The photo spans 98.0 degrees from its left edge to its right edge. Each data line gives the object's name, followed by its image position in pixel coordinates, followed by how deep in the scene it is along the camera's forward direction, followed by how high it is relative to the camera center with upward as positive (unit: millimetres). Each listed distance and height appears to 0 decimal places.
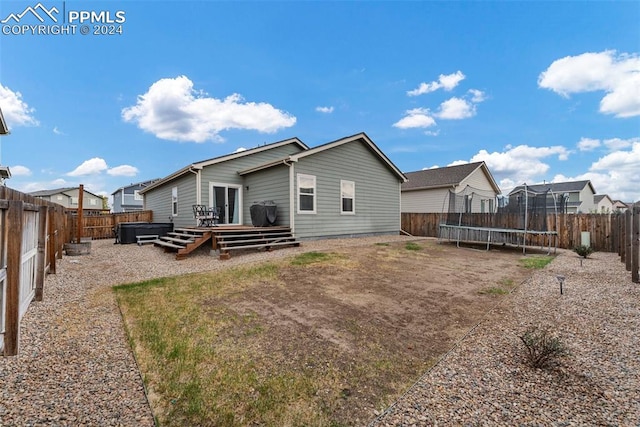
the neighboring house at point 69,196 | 41344 +2986
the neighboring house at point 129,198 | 38094 +2376
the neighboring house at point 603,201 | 40556 +1998
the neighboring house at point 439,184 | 18688 +2147
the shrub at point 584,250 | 8648 -1143
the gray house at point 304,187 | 10805 +1199
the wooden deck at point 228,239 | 8461 -815
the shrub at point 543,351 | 2594 -1313
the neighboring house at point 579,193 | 31000 +2355
